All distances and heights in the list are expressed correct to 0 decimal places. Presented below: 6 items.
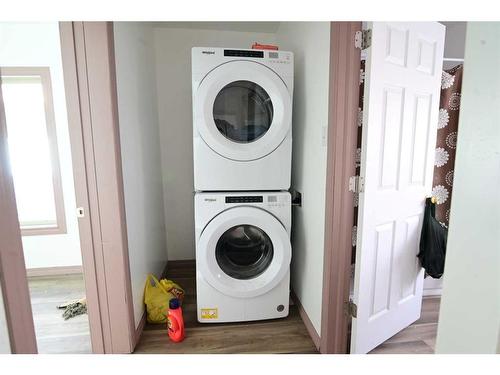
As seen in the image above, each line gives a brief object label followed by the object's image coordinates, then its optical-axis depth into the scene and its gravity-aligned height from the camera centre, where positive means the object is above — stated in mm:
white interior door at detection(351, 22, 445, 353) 1189 -108
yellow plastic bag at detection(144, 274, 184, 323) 1671 -1027
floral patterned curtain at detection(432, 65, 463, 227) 1775 +65
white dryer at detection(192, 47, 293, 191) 1450 +176
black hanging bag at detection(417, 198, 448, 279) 1529 -602
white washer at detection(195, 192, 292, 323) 1530 -713
